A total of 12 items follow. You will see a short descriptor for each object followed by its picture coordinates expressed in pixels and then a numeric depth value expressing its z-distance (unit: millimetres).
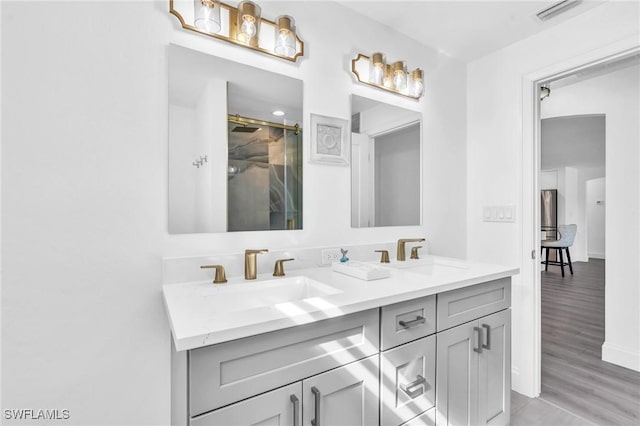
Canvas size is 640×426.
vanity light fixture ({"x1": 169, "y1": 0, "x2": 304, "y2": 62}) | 1339
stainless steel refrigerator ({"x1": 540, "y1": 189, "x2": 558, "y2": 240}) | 7527
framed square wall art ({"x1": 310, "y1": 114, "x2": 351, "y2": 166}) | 1692
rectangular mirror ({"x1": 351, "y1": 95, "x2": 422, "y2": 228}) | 1866
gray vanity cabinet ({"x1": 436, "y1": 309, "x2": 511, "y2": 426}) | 1367
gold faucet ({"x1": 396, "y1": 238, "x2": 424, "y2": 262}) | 1891
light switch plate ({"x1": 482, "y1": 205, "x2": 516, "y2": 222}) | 2199
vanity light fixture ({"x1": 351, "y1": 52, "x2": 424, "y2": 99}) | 1879
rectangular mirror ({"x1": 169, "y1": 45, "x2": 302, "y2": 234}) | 1331
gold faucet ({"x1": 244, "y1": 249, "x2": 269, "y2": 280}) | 1370
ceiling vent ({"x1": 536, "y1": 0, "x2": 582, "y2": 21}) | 1764
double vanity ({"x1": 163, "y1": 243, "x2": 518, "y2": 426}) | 855
